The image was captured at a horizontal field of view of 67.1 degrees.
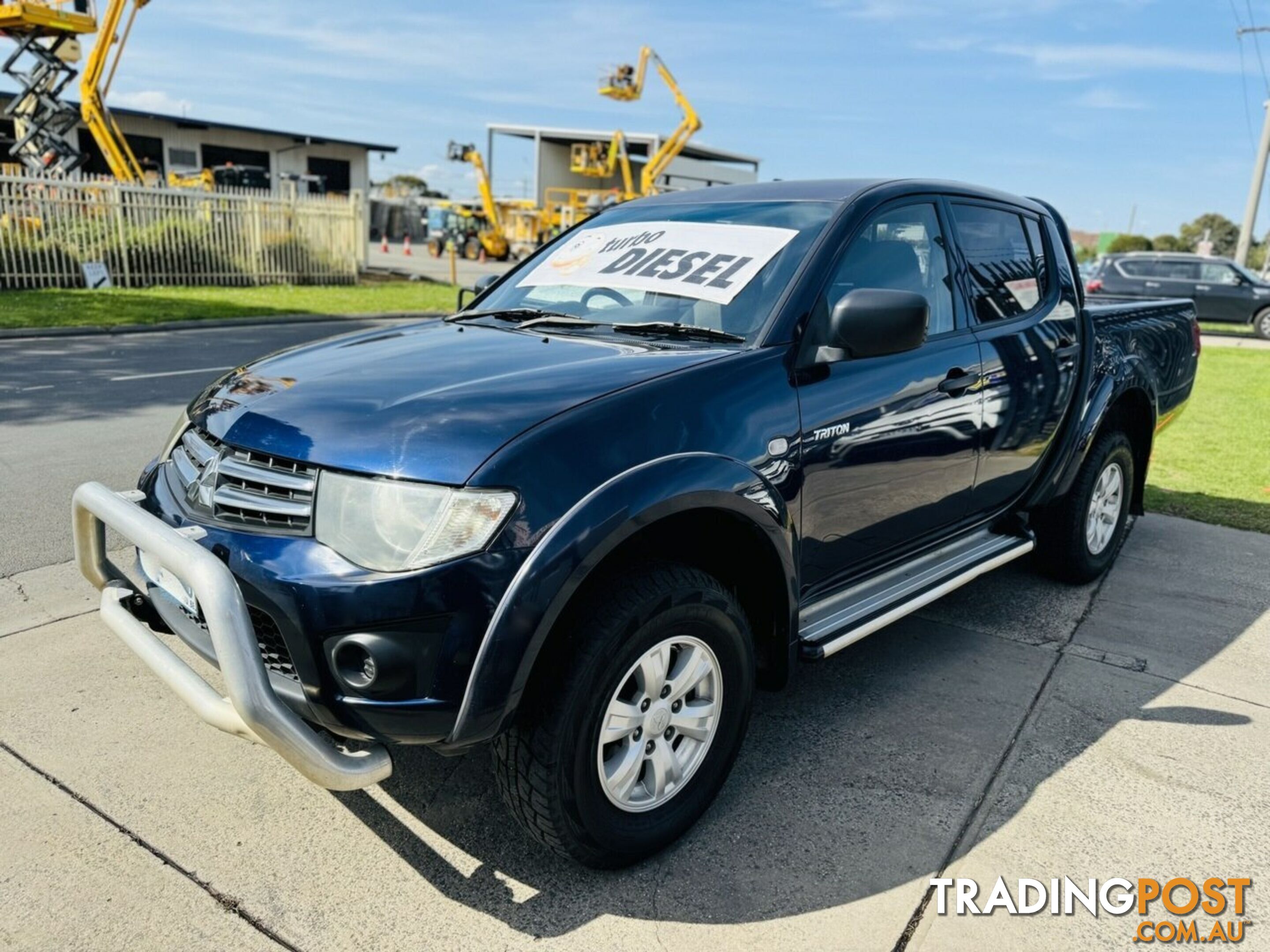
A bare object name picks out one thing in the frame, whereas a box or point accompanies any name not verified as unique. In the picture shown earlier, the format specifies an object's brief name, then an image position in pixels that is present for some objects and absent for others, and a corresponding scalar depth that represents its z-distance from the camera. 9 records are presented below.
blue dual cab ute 2.12
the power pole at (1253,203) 28.59
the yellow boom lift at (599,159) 38.69
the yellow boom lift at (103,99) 20.80
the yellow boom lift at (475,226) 32.09
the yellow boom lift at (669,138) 36.59
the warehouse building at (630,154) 52.78
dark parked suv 20.94
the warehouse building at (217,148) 33.88
